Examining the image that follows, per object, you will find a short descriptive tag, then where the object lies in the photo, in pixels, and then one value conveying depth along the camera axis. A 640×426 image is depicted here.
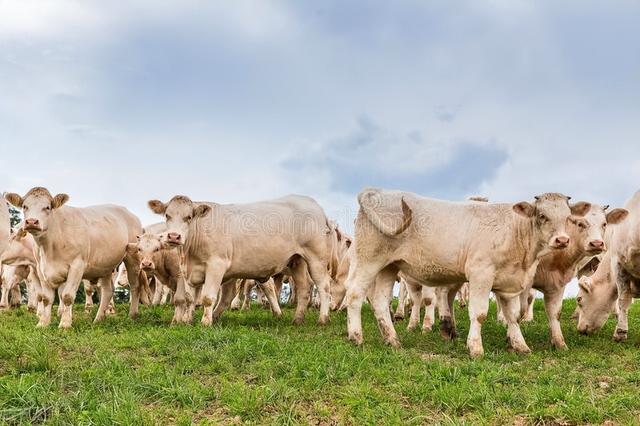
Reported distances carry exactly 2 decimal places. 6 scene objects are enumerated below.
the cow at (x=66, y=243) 12.20
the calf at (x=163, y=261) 13.16
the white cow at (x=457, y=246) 9.58
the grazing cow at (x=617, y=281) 11.43
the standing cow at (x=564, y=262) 10.30
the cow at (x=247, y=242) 12.74
